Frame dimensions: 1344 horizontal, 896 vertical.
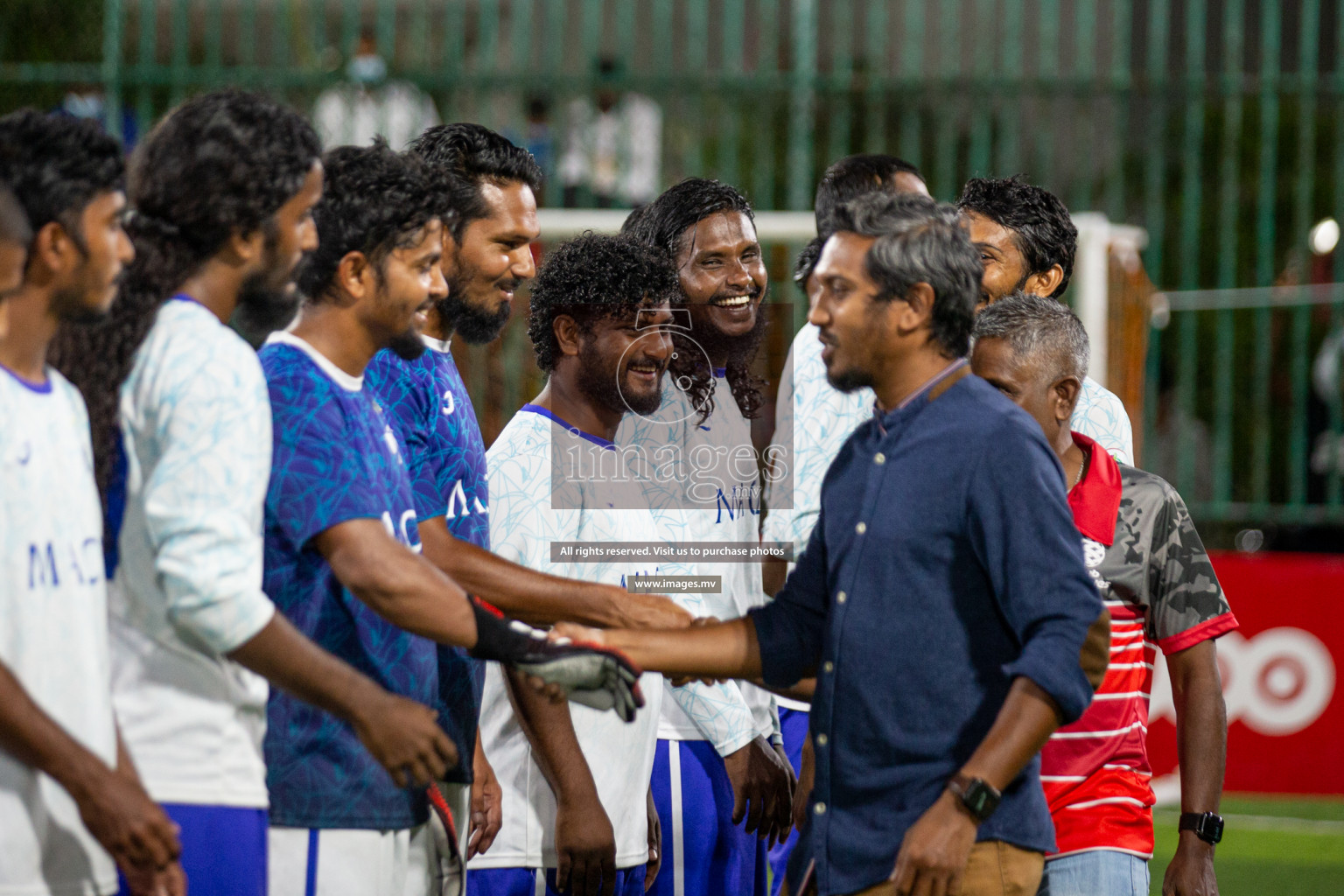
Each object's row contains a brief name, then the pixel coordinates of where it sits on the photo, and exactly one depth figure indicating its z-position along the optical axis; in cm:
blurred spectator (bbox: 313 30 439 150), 1897
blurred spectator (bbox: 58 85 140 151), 1877
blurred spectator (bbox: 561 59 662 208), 1916
